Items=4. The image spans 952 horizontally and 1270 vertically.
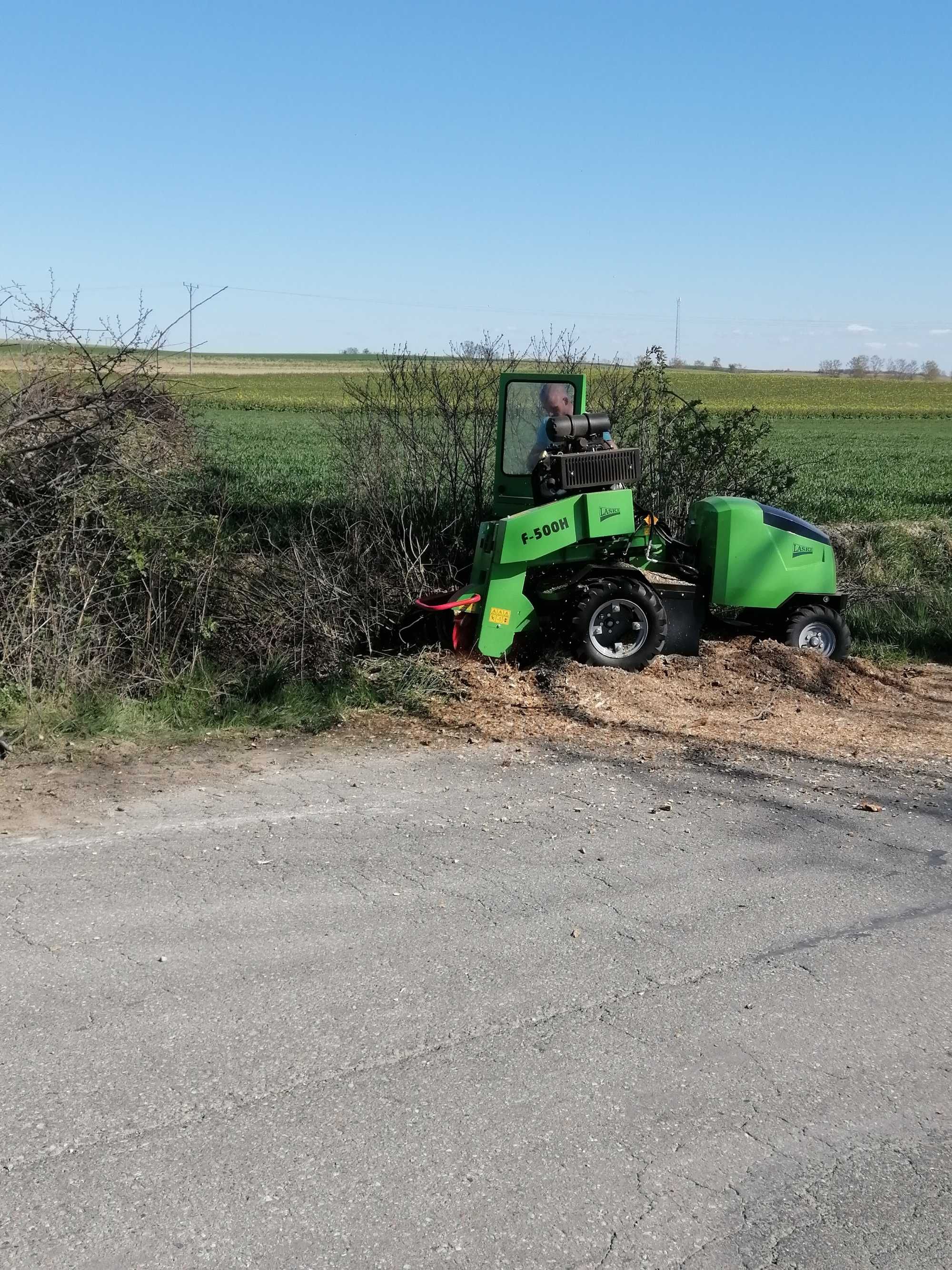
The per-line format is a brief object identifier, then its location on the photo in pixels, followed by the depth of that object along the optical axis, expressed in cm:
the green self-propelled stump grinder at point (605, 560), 954
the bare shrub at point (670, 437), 1348
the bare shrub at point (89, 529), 871
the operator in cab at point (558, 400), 1046
